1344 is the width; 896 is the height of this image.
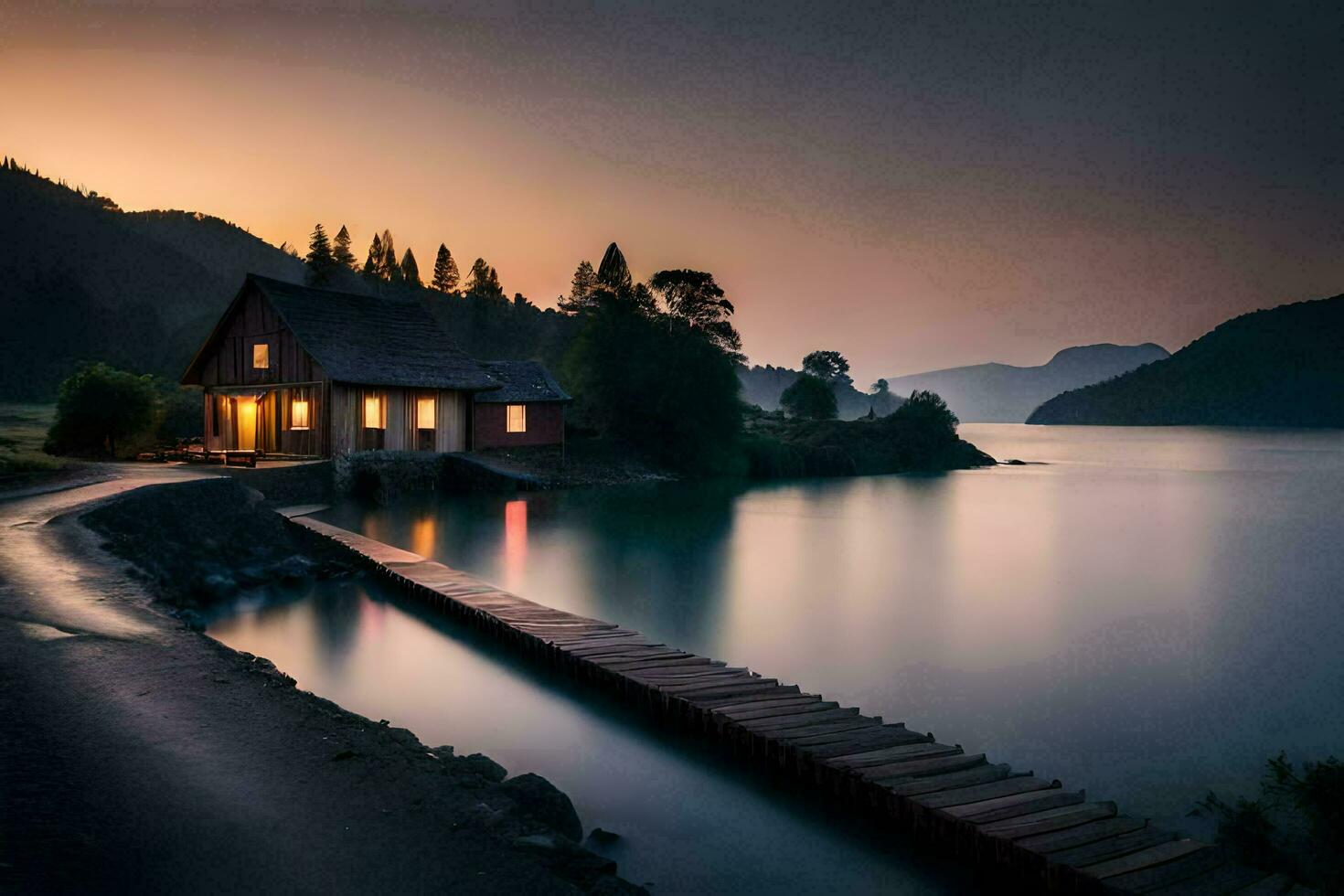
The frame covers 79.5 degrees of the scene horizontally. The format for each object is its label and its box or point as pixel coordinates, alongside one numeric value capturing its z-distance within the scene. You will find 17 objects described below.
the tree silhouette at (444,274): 112.88
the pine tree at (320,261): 76.19
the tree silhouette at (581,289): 75.69
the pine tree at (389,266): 109.81
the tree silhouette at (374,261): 109.19
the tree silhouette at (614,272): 52.56
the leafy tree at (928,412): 67.62
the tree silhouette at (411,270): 109.12
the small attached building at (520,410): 39.09
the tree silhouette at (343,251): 105.44
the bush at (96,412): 30.09
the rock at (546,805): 6.06
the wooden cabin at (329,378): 30.94
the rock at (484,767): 6.83
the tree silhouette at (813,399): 83.93
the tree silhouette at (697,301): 52.16
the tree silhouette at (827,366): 108.50
